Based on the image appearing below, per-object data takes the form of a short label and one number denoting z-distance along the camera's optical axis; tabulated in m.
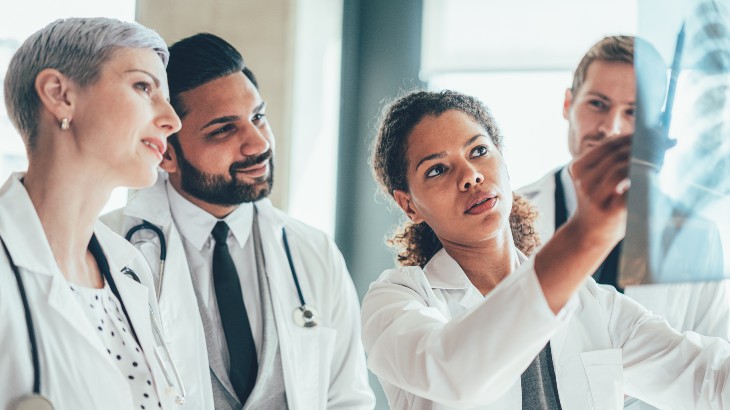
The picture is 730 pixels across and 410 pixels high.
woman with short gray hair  1.15
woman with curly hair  0.80
